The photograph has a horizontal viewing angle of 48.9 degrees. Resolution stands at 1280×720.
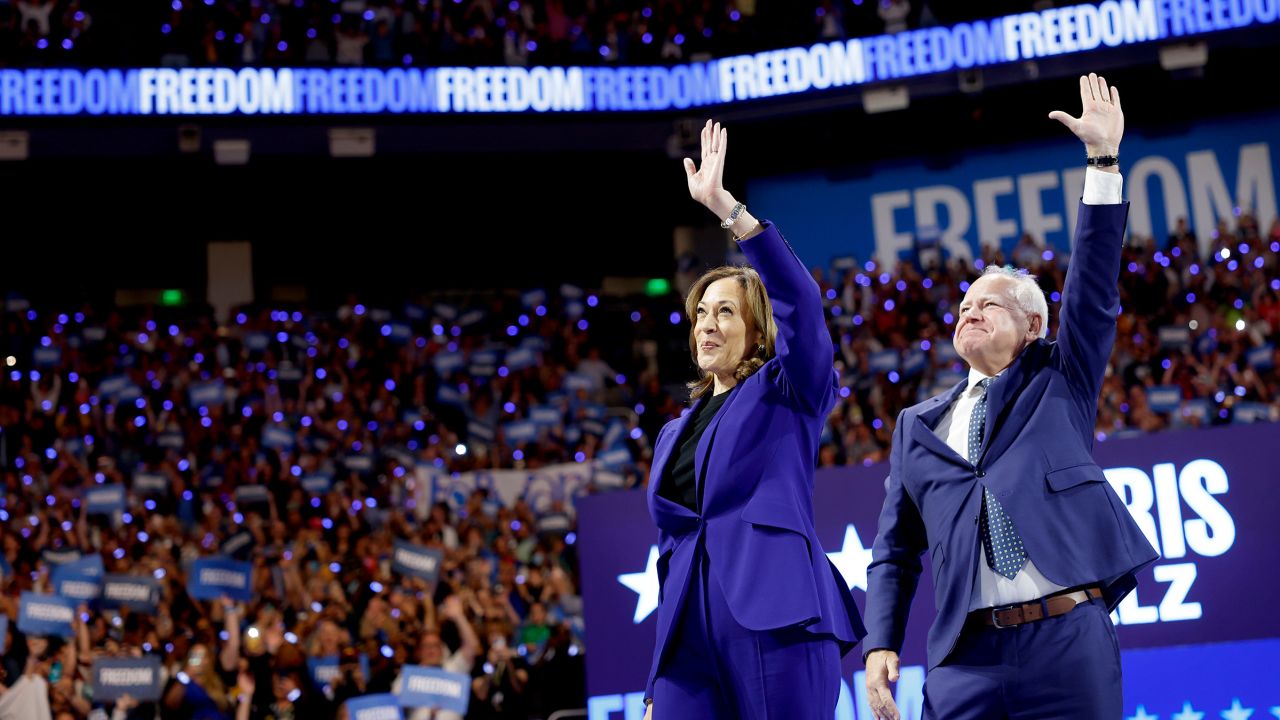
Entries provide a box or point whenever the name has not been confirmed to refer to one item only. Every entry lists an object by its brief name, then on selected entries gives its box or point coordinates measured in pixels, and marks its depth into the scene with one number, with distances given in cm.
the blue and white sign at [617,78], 1364
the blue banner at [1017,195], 1541
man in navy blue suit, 246
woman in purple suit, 236
